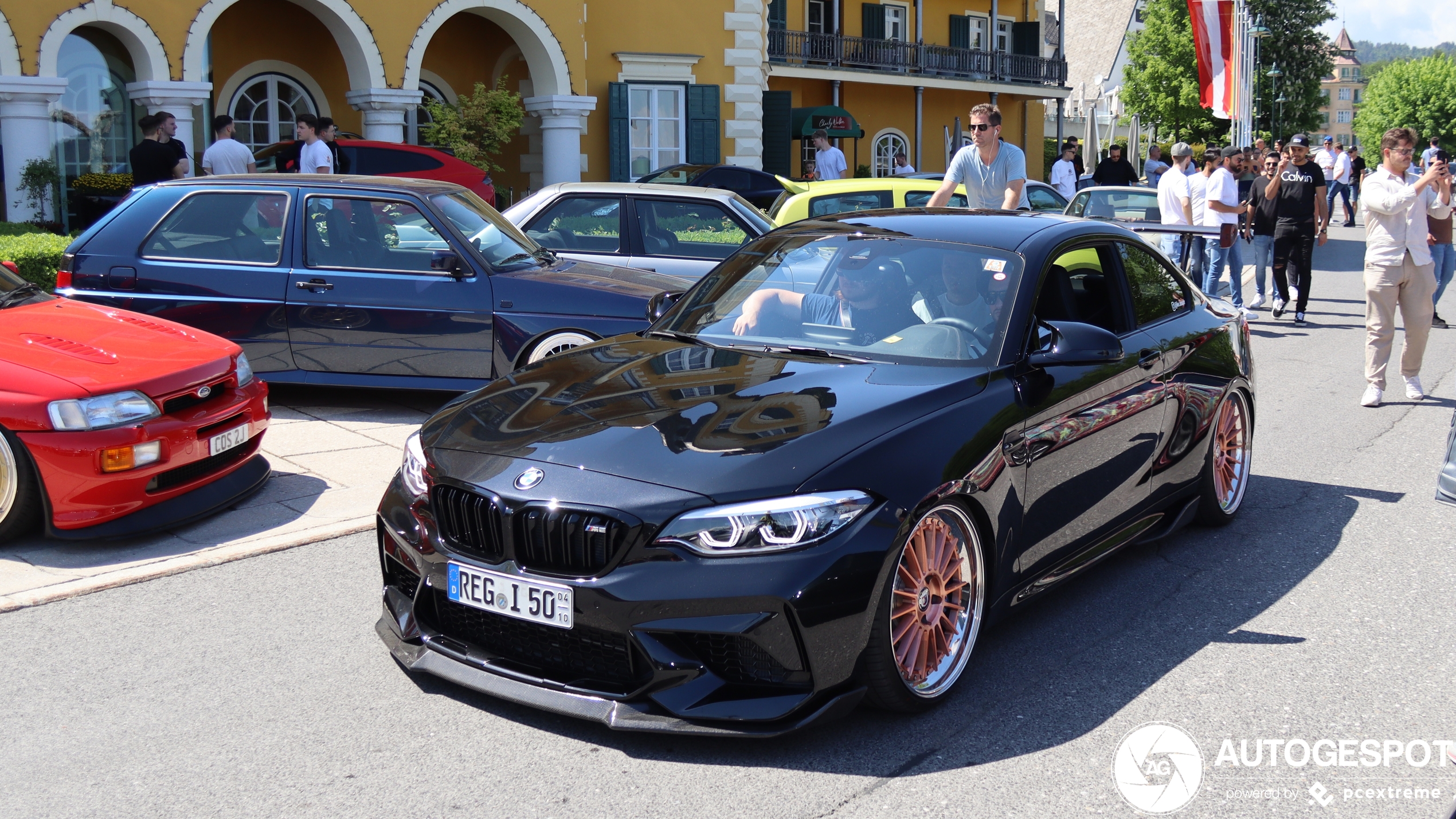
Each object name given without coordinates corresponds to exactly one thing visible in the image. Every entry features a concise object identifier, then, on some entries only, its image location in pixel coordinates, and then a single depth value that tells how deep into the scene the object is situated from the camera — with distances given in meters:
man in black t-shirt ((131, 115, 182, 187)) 12.58
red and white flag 23.86
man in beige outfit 8.83
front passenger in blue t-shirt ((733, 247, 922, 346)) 4.69
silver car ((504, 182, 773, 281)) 9.88
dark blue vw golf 8.11
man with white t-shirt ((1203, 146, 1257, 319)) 13.34
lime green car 12.61
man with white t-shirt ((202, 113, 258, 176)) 13.06
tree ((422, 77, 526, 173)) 21.55
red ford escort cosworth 5.30
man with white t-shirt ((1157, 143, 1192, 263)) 13.46
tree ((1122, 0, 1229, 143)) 58.78
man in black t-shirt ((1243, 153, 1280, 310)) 14.01
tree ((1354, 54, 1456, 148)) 75.31
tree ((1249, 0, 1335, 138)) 62.41
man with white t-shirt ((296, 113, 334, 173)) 14.09
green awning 32.78
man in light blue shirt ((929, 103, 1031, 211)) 9.29
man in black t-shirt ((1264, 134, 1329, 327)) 13.68
